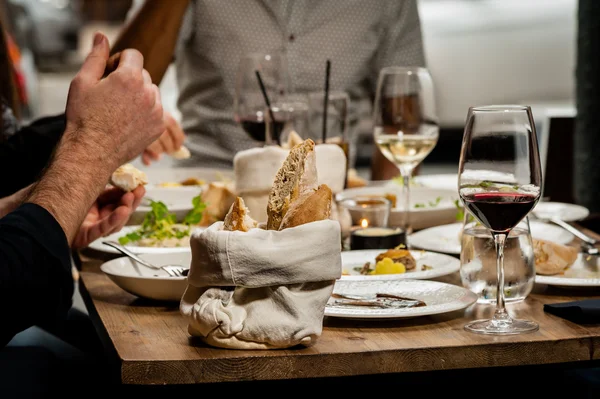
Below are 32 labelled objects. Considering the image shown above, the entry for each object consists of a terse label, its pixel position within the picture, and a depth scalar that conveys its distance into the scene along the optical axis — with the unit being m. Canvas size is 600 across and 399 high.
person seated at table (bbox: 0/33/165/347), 1.62
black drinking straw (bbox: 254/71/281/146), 2.23
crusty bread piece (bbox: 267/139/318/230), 1.61
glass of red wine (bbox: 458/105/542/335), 1.65
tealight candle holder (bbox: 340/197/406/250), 2.00
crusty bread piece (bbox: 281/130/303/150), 2.19
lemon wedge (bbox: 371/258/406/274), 1.85
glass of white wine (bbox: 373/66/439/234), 2.13
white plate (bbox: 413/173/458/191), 2.58
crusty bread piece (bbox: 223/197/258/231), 1.61
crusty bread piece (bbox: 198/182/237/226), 2.18
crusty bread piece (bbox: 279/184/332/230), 1.59
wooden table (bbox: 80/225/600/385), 1.56
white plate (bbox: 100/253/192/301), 1.76
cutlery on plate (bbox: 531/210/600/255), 1.98
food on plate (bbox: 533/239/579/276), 1.85
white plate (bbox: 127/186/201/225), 2.26
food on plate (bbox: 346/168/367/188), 2.49
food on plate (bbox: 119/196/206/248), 2.06
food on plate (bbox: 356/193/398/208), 2.02
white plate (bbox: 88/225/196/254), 1.96
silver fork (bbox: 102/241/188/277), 1.79
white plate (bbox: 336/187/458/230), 2.22
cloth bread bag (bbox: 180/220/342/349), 1.57
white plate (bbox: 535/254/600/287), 1.78
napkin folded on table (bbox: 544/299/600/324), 1.66
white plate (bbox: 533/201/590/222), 2.22
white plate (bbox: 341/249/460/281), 1.81
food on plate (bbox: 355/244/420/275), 1.85
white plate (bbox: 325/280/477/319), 1.65
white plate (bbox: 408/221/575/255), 2.03
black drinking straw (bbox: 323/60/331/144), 2.23
